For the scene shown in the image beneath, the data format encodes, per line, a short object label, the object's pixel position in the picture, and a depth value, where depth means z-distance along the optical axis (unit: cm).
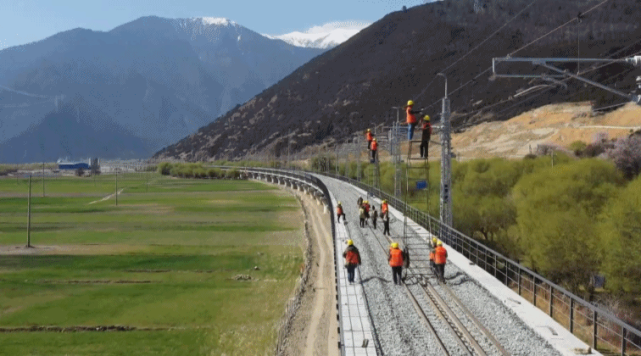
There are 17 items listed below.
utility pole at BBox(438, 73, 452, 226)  2980
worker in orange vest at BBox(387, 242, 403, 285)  2185
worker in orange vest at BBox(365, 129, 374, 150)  4094
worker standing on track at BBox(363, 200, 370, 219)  3928
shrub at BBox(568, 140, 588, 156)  7156
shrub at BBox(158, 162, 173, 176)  19460
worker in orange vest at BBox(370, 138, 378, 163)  4112
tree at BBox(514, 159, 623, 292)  2825
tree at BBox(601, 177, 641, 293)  2405
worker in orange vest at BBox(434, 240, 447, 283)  2191
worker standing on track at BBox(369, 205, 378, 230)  3821
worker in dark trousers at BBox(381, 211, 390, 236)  3506
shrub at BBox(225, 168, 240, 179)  15662
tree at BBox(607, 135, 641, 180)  4978
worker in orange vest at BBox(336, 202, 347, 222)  4150
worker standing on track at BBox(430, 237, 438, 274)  2296
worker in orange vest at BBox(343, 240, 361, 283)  2183
